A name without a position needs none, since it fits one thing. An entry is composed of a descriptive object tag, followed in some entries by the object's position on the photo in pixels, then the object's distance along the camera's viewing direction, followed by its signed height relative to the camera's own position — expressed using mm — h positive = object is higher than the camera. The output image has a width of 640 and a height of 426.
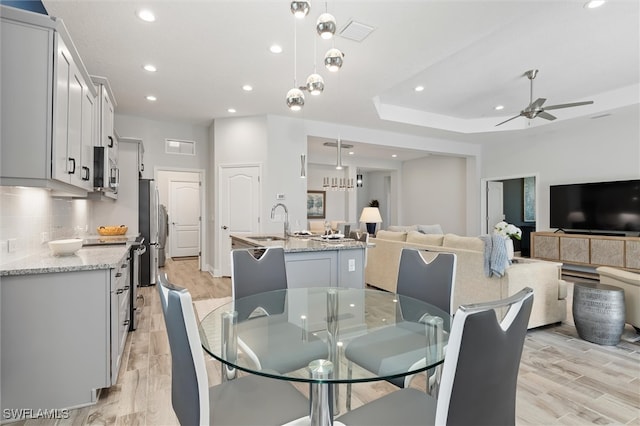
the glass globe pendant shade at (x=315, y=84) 2160 +857
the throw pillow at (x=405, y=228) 7194 -273
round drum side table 2902 -861
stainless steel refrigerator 5133 -187
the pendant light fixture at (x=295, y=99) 2283 +802
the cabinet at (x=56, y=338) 1854 -725
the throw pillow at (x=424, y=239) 4266 -308
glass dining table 1233 -561
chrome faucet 4339 -180
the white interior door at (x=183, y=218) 8492 -78
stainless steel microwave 2961 +429
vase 3309 -309
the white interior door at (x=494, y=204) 8219 +296
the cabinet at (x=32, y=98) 1776 +651
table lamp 7379 -12
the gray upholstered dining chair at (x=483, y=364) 898 -418
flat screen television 5684 +177
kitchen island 3035 -453
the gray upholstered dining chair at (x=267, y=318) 1363 -557
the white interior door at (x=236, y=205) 5867 +184
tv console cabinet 5348 -617
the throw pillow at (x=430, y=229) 7070 -293
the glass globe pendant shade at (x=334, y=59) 1986 +941
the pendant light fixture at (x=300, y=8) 1807 +1138
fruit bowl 3834 -187
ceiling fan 4249 +1419
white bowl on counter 2332 -228
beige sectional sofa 3297 -654
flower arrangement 3373 -154
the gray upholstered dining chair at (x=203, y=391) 1025 -655
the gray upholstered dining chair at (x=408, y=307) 1451 -550
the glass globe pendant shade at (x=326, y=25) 1821 +1050
